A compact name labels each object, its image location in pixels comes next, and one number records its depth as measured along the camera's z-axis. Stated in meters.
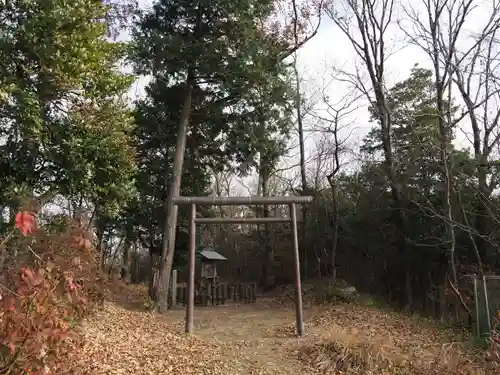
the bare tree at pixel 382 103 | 16.81
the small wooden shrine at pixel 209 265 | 18.11
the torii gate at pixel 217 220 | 8.67
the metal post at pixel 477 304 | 8.64
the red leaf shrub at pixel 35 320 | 3.06
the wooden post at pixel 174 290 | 14.91
